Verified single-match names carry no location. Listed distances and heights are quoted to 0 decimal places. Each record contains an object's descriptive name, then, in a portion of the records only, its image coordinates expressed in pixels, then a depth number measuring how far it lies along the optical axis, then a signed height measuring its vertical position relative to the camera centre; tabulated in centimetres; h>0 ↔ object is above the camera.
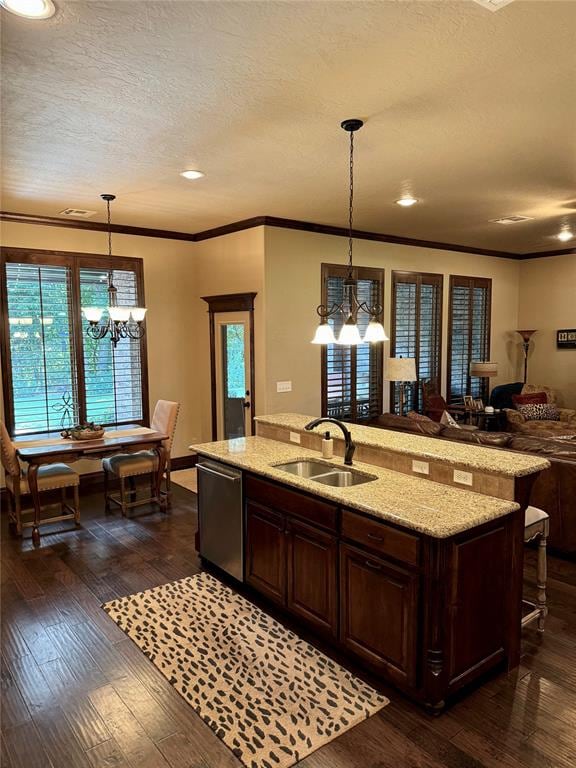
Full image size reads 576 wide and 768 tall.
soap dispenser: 370 -76
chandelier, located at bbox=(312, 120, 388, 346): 323 +7
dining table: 473 -102
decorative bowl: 524 -91
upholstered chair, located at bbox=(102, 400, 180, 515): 545 -129
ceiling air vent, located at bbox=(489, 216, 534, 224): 615 +141
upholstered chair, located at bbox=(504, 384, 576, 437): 692 -121
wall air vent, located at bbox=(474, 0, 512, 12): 198 +127
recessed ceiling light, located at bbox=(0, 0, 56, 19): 199 +129
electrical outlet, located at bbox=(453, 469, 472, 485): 290 -77
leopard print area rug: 241 -180
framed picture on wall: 860 -1
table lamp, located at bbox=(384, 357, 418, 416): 689 -40
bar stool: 308 -129
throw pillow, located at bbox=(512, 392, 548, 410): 806 -94
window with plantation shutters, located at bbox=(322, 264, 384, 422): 660 -35
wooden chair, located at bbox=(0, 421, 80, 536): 477 -129
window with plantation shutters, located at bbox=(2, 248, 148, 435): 568 -7
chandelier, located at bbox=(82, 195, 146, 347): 511 +22
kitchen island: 247 -120
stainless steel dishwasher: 370 -129
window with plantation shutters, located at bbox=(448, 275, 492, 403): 825 +9
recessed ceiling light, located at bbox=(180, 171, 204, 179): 417 +134
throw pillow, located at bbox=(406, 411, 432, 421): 559 -86
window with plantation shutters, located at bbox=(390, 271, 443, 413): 747 +17
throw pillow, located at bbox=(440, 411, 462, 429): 614 -96
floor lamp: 893 -10
